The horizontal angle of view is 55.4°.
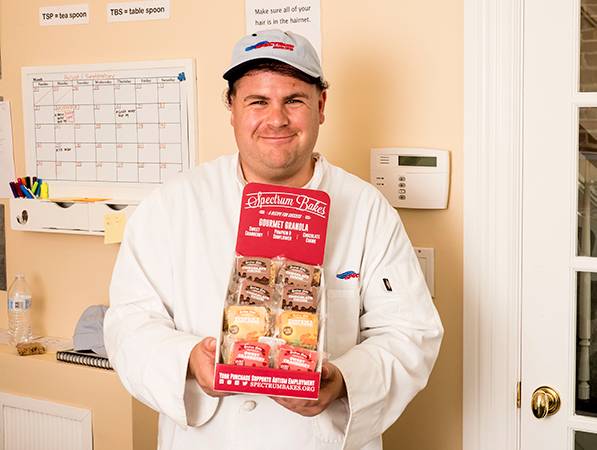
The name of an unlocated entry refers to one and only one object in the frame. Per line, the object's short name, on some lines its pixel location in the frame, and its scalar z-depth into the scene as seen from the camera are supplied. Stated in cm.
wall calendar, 187
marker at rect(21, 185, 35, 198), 207
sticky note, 189
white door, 146
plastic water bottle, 210
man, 119
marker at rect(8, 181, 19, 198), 208
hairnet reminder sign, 169
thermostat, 158
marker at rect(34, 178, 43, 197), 207
